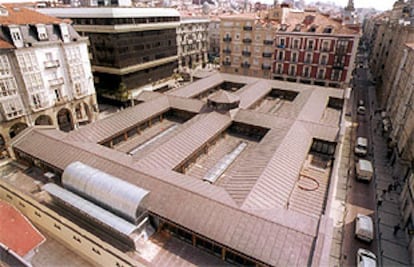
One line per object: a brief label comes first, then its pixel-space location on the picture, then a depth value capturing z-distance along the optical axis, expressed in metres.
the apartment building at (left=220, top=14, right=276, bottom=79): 73.56
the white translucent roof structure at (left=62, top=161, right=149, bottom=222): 22.02
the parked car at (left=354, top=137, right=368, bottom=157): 45.62
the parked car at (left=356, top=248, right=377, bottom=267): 25.47
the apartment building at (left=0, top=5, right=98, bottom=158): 40.22
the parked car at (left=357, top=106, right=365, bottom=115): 64.25
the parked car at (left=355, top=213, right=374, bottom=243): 28.89
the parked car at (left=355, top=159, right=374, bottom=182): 38.84
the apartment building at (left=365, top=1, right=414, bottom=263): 33.78
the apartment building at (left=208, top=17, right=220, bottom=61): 117.19
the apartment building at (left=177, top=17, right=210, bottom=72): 93.19
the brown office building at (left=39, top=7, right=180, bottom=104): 56.69
